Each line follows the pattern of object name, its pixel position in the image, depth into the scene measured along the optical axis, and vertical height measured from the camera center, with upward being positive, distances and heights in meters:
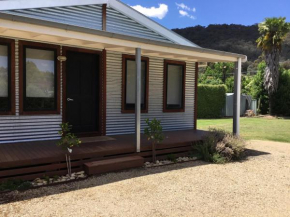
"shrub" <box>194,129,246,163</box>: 5.93 -1.11
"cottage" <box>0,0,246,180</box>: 5.41 +0.59
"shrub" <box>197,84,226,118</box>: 17.67 -0.12
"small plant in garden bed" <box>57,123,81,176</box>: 4.43 -0.76
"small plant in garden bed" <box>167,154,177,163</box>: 5.89 -1.29
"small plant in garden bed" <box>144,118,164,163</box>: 5.50 -0.70
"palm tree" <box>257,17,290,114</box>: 16.98 +3.51
